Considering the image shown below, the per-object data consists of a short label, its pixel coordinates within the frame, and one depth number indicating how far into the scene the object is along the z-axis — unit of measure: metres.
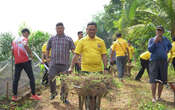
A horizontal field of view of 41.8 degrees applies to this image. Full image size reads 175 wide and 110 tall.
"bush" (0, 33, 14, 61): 7.56
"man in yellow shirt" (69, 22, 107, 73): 4.45
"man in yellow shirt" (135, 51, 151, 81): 7.96
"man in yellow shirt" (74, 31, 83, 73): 7.53
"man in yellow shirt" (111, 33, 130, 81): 8.21
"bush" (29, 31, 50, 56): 12.61
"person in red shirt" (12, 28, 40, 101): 5.85
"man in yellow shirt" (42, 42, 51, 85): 7.93
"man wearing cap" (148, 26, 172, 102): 5.37
